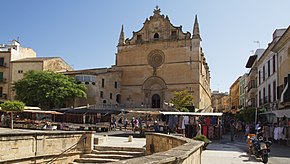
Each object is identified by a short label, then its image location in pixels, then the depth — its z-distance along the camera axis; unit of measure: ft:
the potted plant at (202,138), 29.92
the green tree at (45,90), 89.65
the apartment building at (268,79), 59.13
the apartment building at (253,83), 91.05
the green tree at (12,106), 58.87
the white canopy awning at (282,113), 39.55
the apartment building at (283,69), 46.94
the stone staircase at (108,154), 28.92
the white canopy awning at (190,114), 46.29
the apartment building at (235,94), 156.56
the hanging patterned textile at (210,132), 49.40
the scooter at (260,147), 25.32
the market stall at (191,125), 47.03
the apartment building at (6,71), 108.07
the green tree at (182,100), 89.14
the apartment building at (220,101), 207.77
